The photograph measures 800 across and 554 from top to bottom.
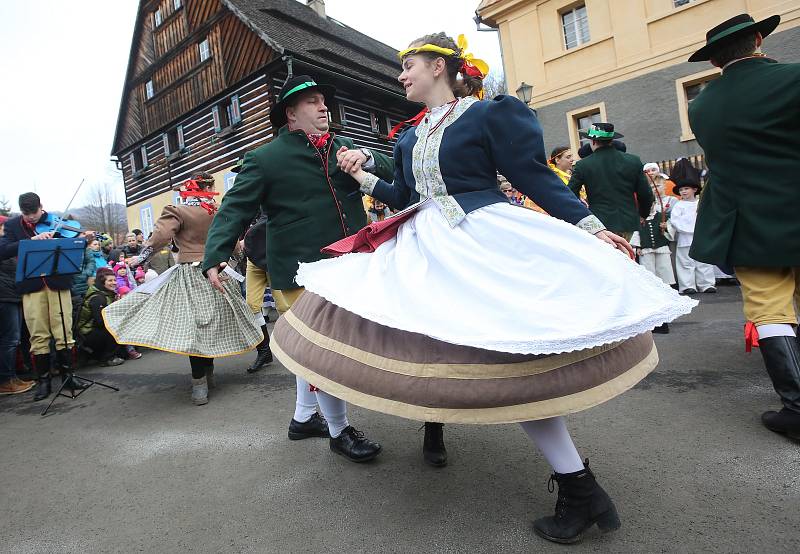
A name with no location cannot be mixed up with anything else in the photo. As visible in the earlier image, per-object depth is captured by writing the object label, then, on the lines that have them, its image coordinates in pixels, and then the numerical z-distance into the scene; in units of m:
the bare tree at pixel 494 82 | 33.56
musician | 5.14
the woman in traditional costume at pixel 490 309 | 1.49
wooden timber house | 15.95
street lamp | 12.39
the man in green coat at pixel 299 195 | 2.72
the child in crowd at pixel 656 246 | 6.52
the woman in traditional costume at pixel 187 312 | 4.19
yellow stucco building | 12.80
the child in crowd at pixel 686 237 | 7.42
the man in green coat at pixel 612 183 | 4.77
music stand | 4.80
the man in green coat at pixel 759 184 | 2.50
